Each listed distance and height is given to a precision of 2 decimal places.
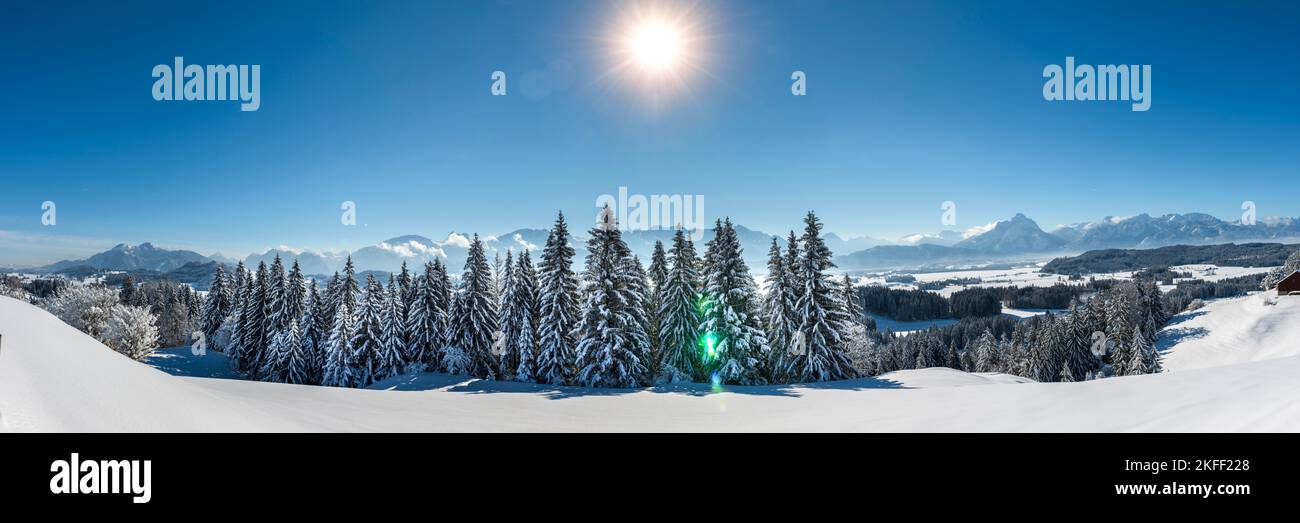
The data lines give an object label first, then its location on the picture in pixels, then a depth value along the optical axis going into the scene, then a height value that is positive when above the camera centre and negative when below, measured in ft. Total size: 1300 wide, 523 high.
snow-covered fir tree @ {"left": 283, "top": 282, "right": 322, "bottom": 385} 126.31 -25.94
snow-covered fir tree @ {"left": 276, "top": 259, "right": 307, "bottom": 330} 150.00 -12.75
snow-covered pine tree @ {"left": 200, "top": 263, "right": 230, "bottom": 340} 194.70 -20.22
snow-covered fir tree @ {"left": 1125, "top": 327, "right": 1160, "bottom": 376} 141.08 -31.83
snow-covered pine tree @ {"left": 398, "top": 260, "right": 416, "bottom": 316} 136.67 -9.14
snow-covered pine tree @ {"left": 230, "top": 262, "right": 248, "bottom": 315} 169.95 -9.99
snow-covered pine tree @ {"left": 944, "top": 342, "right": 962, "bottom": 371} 228.63 -51.65
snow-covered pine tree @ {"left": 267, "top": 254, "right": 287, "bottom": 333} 149.07 -12.12
